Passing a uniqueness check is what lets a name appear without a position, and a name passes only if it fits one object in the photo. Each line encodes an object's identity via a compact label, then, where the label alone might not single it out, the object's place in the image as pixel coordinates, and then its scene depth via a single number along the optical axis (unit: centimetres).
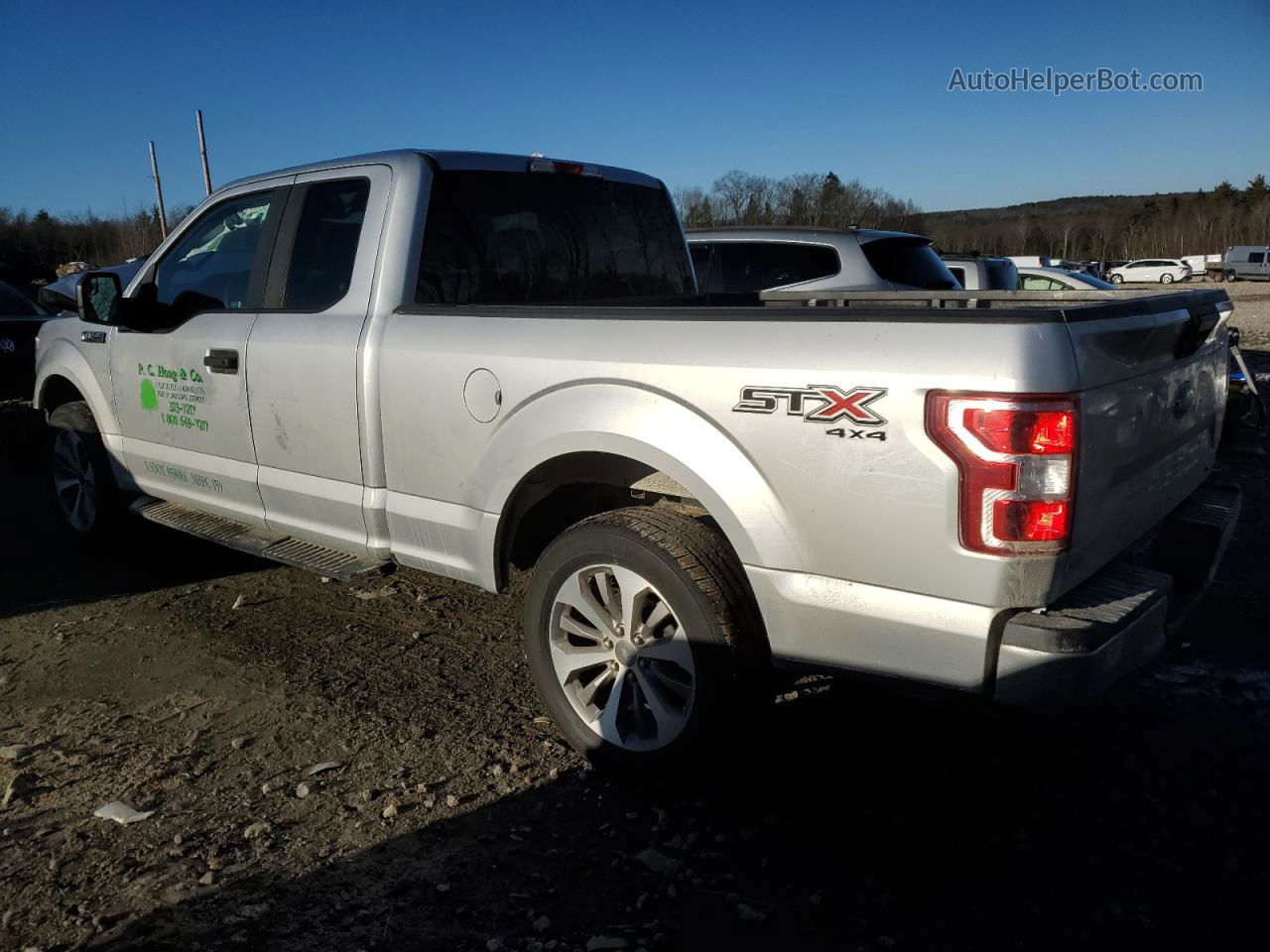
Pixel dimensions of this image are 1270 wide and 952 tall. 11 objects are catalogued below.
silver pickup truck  242
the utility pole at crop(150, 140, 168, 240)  3328
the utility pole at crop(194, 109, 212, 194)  2639
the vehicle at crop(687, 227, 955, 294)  789
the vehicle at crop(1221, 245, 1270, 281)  6103
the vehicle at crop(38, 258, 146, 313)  1280
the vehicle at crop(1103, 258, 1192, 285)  5900
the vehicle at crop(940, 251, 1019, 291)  1082
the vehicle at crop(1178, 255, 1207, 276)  7276
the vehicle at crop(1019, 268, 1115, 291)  1359
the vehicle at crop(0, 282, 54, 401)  962
